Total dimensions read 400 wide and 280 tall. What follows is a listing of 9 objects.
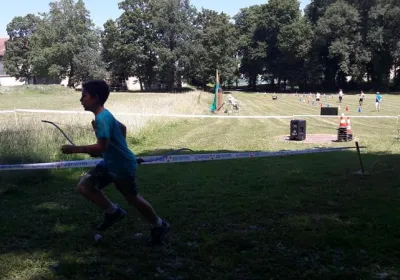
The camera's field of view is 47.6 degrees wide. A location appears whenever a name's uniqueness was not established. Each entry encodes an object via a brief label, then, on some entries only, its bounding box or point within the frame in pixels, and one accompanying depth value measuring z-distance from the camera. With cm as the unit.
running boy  410
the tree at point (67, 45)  8688
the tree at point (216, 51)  7569
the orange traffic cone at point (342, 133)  1471
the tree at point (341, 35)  7125
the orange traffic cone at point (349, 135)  1482
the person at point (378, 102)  3376
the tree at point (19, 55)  10025
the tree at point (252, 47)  8739
